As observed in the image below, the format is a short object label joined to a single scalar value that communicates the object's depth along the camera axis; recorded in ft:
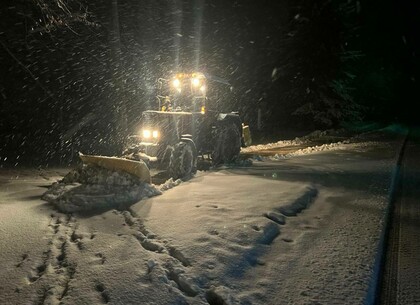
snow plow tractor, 29.32
